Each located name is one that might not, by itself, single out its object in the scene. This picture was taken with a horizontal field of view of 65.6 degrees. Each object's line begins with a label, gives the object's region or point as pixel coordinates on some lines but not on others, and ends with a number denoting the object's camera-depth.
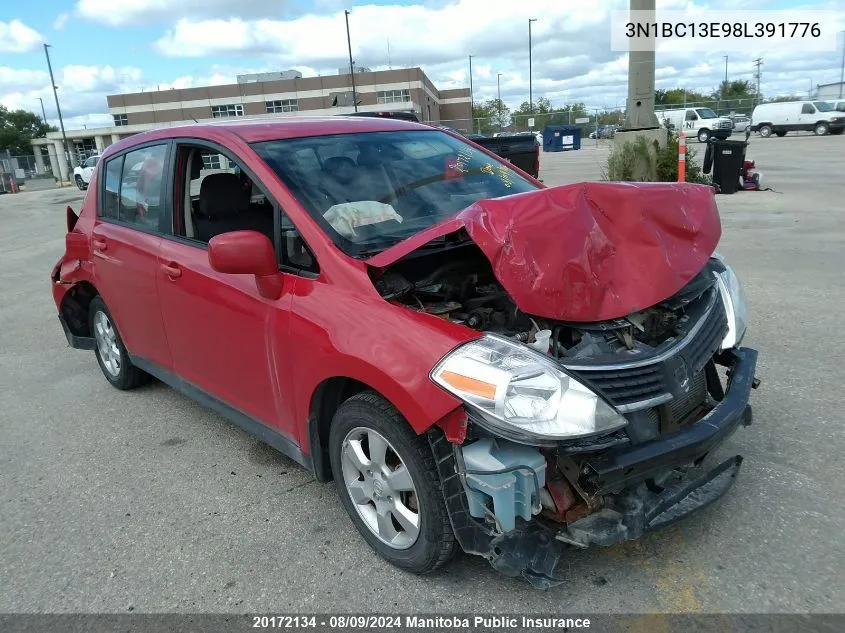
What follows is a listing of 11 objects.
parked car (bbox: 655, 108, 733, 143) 36.97
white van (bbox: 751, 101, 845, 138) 36.25
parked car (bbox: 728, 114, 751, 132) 40.44
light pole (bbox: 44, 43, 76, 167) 53.88
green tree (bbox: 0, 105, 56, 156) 89.56
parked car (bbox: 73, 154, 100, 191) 34.56
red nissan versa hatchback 2.31
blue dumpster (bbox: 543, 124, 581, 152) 37.28
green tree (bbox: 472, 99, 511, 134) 57.08
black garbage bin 13.07
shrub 12.45
